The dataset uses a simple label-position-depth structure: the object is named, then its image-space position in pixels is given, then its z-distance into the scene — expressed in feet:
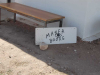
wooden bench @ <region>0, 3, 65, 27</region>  15.38
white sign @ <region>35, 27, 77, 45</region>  14.82
